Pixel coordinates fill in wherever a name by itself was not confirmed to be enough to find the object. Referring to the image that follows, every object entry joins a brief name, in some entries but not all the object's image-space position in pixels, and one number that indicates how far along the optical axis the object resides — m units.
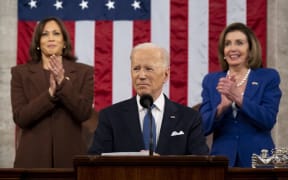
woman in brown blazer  11.83
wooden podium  8.27
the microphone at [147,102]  9.21
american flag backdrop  15.59
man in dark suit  10.15
